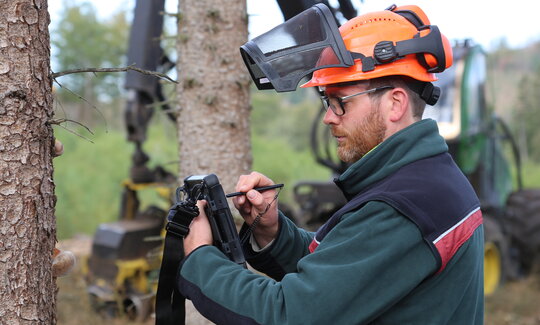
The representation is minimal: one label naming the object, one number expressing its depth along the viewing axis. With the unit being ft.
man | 5.25
